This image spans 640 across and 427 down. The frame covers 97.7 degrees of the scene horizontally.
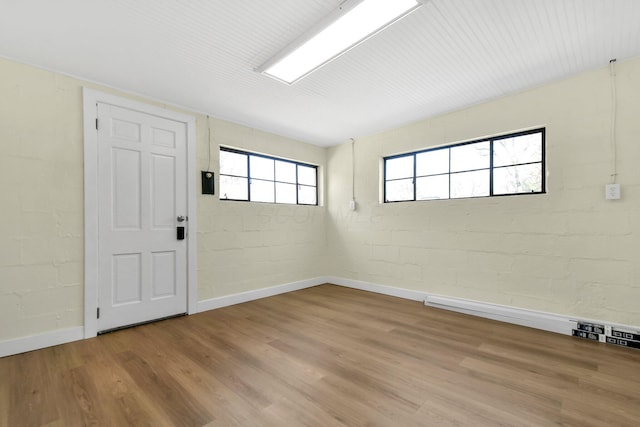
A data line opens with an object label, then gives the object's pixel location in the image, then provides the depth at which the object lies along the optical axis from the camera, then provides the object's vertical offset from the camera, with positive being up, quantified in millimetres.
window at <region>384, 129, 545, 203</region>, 3111 +527
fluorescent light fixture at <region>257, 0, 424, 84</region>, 1809 +1313
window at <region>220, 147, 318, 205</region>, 3900 +495
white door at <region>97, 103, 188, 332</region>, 2824 -60
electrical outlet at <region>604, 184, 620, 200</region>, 2525 +178
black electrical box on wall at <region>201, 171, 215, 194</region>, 3539 +363
